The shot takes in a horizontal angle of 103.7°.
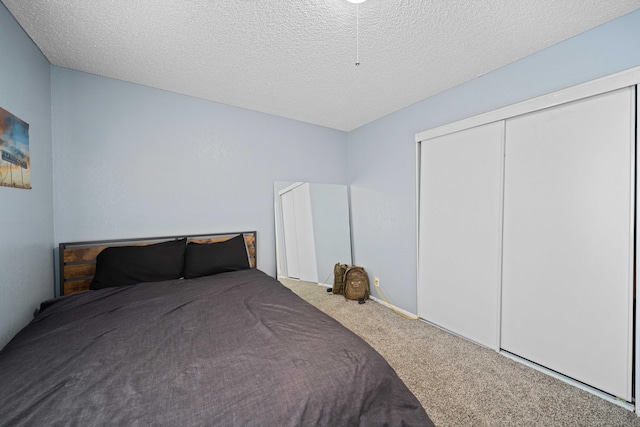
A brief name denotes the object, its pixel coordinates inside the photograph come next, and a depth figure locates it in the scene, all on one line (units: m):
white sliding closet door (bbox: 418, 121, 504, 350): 2.20
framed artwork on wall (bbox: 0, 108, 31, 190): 1.45
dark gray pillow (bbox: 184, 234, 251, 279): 2.38
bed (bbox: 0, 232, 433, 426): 0.84
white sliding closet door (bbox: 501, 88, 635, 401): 1.58
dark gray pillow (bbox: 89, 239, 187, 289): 2.03
